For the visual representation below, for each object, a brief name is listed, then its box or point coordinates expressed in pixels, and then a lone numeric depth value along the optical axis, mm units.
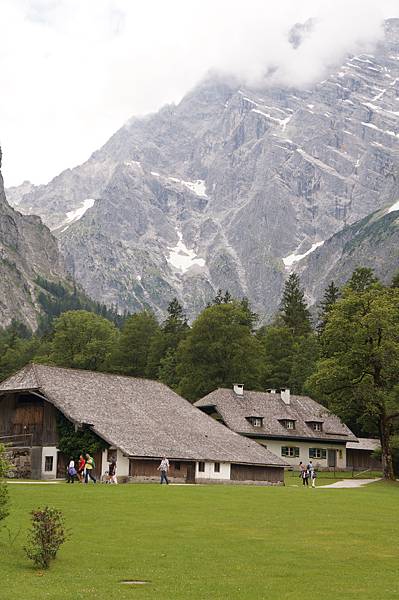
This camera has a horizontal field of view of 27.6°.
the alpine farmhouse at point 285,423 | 89125
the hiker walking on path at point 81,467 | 54094
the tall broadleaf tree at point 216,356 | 106188
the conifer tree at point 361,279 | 131625
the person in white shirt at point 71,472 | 50969
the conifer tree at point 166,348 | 118606
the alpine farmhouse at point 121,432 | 58125
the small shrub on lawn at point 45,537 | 23484
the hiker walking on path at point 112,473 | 53356
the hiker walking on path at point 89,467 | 52969
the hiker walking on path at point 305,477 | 63638
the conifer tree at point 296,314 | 146900
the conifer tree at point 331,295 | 149750
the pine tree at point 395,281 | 123962
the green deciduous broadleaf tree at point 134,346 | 130000
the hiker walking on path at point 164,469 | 54188
